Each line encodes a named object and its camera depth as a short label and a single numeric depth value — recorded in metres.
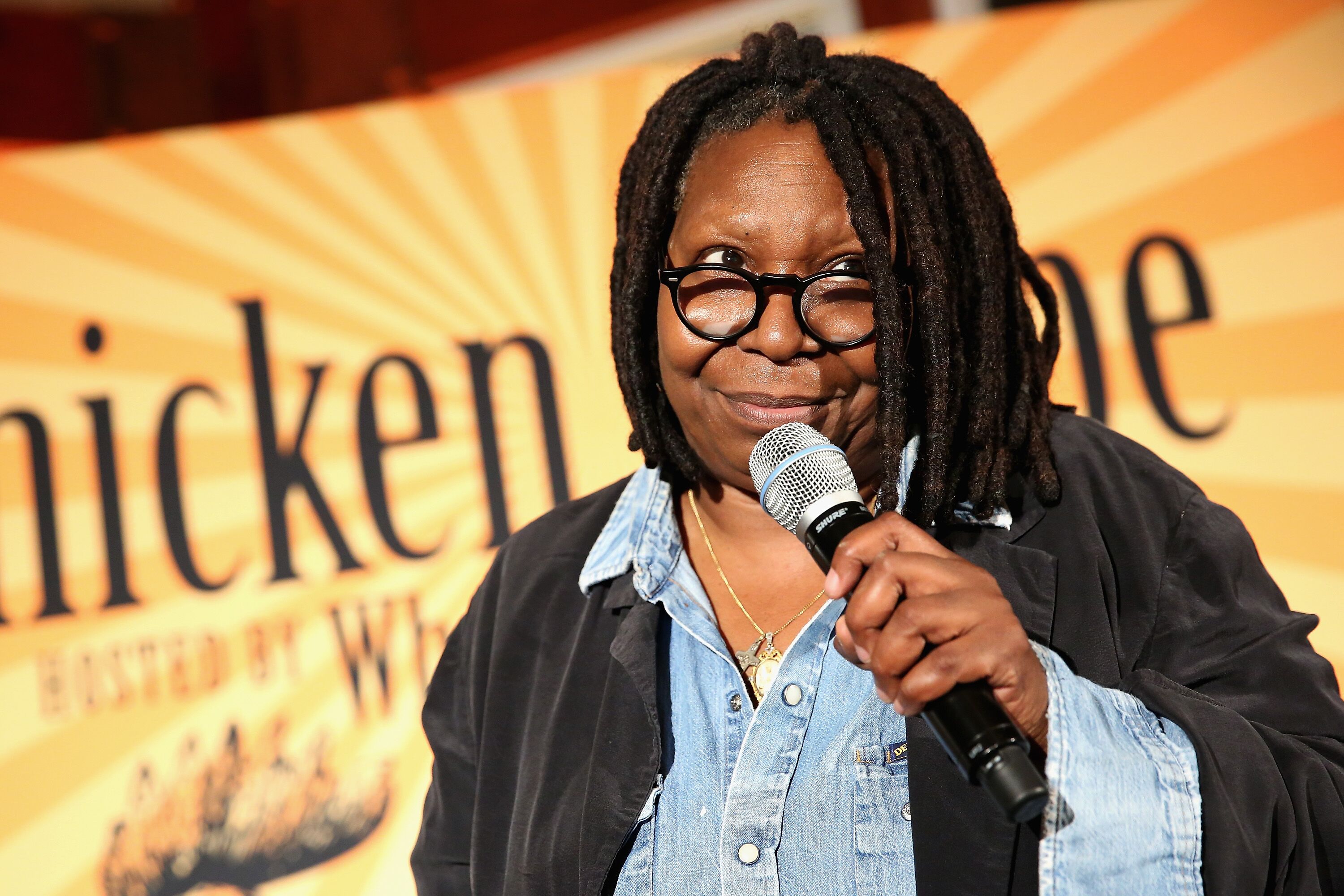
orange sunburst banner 2.34
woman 1.62
